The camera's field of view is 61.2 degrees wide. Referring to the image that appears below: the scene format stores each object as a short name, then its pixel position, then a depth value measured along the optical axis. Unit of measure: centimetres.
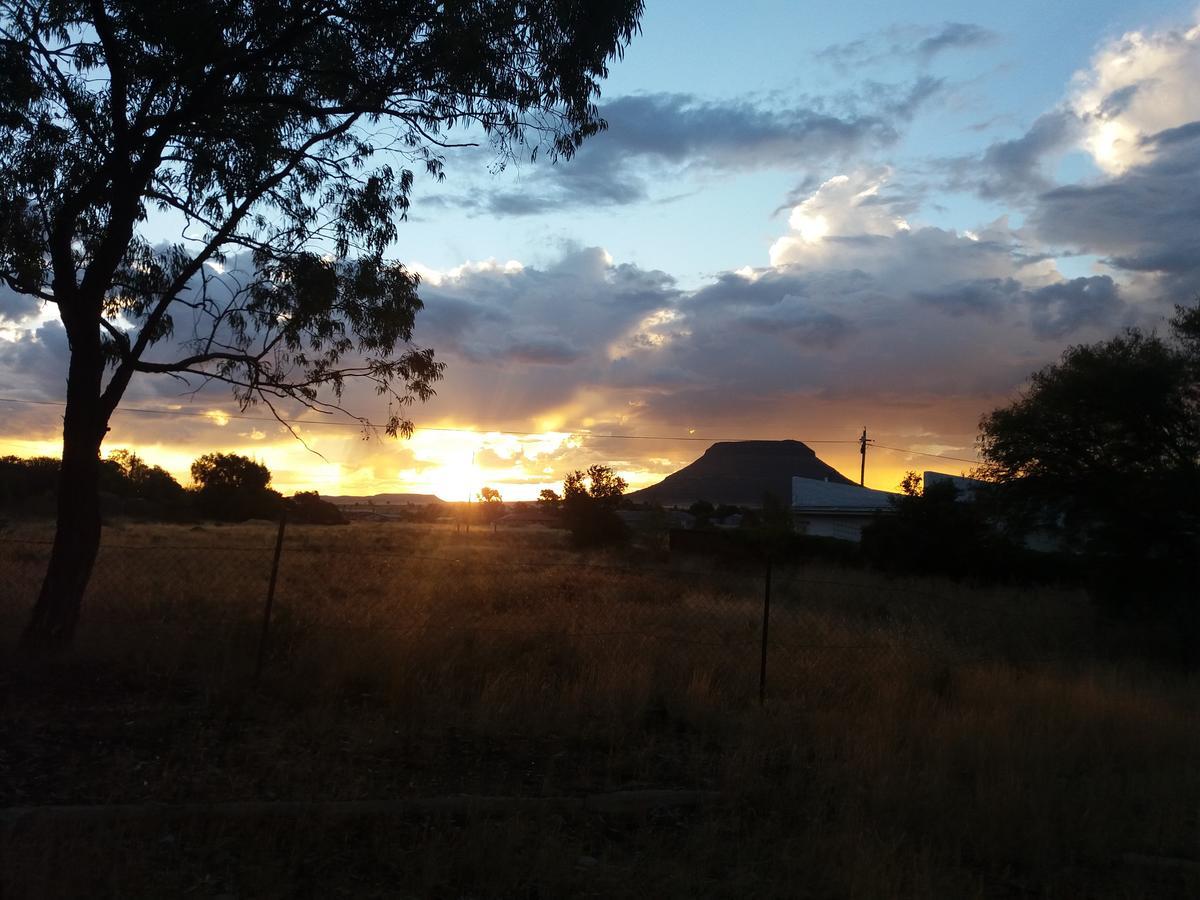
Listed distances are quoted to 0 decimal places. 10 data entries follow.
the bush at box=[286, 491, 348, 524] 4988
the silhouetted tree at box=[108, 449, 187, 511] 5322
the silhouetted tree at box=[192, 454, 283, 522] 4869
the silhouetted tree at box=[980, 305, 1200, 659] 1702
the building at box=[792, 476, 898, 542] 4706
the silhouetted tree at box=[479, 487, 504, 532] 9126
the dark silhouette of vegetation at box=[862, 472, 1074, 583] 3073
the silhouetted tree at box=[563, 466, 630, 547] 3522
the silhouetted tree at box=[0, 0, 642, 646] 862
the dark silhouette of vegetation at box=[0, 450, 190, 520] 4397
